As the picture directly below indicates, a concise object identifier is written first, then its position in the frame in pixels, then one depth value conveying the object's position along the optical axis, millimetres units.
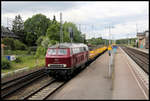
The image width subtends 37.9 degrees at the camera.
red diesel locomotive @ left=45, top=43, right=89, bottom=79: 17406
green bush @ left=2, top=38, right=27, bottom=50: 43656
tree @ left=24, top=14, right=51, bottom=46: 76012
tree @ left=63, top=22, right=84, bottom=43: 63344
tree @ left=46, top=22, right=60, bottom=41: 45906
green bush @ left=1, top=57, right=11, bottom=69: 25509
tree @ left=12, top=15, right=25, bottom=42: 67738
